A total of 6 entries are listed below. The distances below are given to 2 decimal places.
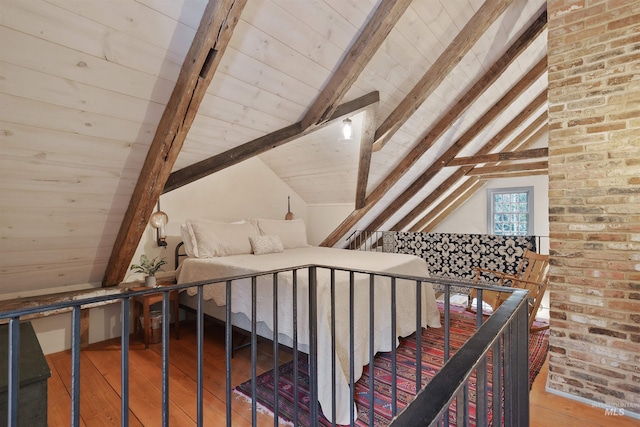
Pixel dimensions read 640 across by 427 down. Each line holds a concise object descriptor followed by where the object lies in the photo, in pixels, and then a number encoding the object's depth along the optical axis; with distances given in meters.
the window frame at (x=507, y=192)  6.09
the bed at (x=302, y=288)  2.09
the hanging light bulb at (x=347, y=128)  2.95
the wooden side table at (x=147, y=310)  2.91
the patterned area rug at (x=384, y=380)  2.01
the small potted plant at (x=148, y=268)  2.97
